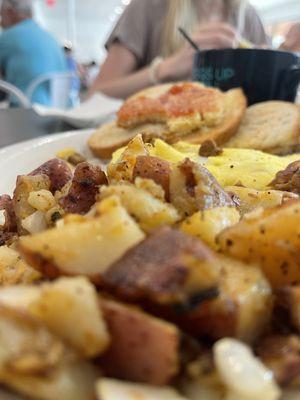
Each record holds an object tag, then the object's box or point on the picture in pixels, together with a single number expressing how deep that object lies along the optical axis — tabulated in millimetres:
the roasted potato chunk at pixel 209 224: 83
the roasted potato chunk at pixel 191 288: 65
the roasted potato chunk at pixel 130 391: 59
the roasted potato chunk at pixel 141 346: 61
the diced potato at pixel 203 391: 65
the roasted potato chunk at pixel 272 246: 78
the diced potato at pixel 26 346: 58
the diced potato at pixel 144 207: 85
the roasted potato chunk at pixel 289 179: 139
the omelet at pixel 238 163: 167
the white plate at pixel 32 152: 195
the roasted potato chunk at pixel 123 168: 112
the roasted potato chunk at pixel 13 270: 86
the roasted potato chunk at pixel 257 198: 113
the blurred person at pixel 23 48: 1117
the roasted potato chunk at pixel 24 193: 122
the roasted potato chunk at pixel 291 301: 71
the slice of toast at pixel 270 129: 321
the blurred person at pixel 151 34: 669
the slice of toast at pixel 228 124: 325
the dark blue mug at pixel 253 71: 365
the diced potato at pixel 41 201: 118
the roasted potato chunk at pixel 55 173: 138
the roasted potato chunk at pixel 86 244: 74
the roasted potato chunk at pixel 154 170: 102
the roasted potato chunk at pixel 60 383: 59
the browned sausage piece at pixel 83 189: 107
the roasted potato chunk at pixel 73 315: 61
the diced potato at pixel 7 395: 65
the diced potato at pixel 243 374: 60
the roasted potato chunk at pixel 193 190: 96
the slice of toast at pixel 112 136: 327
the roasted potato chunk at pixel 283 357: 64
